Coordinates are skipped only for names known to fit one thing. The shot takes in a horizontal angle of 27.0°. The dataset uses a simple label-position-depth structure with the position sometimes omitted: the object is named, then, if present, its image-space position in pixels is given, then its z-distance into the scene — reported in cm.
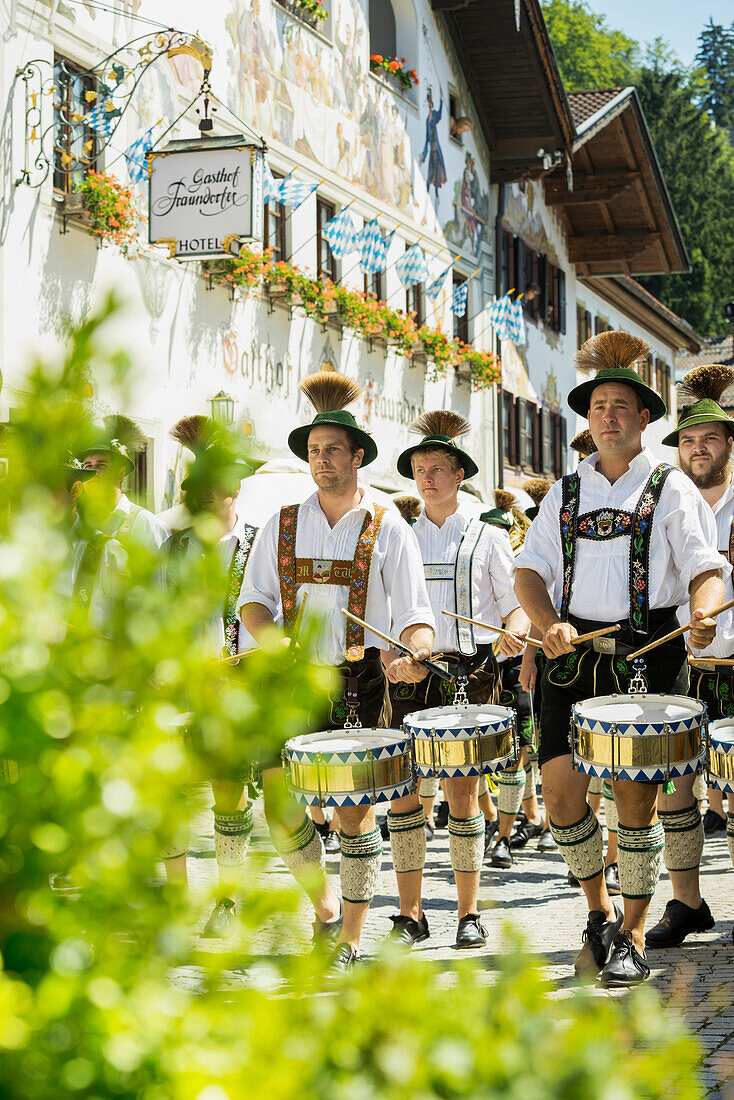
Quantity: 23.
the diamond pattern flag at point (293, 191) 1622
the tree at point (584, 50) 6294
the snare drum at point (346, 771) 516
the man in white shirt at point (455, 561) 755
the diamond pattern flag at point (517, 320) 2356
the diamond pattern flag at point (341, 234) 1817
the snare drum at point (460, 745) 579
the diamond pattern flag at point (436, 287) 2231
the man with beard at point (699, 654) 580
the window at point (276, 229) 1798
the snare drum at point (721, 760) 509
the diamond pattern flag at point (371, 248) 1850
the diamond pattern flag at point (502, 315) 2338
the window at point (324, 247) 1950
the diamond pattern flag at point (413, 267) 2102
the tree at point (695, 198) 5756
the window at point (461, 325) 2528
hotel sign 1346
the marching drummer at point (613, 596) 529
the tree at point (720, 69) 9338
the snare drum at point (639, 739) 502
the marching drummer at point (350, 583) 554
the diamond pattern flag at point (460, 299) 2189
